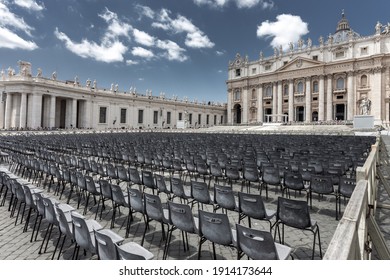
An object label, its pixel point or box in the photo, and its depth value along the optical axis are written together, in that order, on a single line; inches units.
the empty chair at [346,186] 204.8
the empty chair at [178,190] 217.9
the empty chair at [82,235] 124.3
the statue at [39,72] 1673.2
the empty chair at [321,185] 218.2
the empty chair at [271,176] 261.7
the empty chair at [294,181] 232.8
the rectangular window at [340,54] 2124.8
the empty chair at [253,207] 165.5
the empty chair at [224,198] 186.7
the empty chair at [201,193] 204.7
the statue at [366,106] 1560.0
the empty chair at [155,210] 161.3
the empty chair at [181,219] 145.4
